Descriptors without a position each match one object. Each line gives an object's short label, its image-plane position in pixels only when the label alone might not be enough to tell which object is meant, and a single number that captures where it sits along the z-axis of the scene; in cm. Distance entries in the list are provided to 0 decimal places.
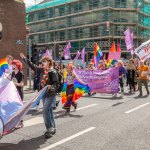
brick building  2141
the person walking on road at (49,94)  710
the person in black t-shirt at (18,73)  867
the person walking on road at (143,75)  1548
